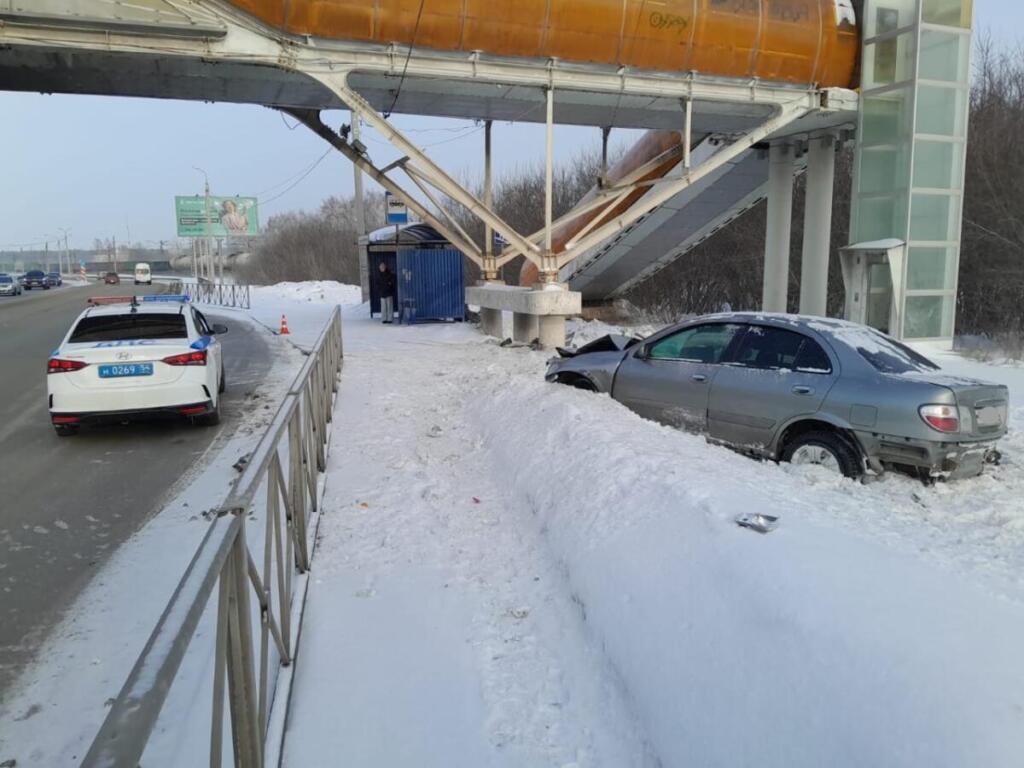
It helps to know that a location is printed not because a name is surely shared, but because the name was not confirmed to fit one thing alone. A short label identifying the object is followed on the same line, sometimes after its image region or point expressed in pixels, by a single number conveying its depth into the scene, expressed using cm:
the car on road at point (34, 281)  7175
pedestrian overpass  1198
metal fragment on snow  400
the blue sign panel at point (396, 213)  2520
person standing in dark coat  2297
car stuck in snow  571
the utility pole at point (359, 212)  2809
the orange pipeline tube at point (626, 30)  1243
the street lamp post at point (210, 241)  4438
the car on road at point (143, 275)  7894
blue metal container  2200
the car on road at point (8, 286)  5400
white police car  823
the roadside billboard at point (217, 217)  5766
